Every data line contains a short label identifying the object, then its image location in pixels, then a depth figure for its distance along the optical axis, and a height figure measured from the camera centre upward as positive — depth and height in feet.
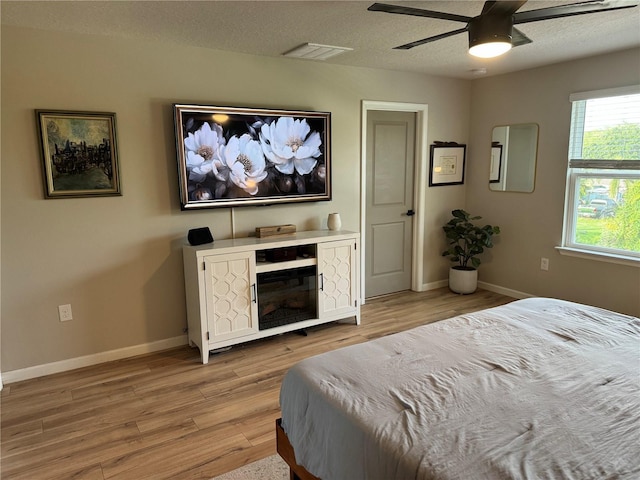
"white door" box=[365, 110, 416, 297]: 14.89 -0.99
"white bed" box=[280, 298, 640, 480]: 4.19 -2.71
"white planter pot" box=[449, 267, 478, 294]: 15.83 -3.95
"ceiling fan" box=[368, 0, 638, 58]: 6.43 +2.36
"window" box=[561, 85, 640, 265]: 12.11 -0.19
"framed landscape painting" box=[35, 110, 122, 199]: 9.62 +0.48
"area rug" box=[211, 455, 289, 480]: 6.75 -4.69
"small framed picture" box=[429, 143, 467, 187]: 15.87 +0.26
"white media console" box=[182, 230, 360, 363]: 10.59 -2.96
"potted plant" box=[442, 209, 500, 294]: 15.51 -2.67
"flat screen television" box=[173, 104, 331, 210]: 11.02 +0.47
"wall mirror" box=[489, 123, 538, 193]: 14.52 +0.44
